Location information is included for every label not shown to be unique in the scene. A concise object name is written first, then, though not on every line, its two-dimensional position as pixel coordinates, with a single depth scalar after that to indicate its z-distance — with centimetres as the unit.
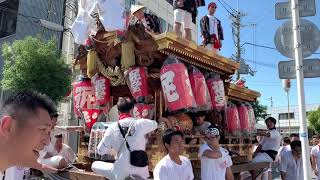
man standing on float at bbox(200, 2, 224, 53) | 636
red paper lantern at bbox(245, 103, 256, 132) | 651
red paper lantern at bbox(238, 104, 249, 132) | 635
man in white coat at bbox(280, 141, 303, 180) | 612
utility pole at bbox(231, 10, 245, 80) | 2400
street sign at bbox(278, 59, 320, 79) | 430
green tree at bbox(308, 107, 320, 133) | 3388
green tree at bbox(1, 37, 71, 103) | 1226
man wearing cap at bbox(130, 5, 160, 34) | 527
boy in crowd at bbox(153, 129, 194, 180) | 339
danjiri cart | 471
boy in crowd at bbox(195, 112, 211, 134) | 512
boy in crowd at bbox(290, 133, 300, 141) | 746
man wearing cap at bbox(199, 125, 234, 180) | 393
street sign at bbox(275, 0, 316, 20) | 444
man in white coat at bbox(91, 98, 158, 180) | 369
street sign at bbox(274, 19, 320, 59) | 432
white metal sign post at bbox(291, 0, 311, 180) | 413
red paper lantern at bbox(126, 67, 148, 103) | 487
